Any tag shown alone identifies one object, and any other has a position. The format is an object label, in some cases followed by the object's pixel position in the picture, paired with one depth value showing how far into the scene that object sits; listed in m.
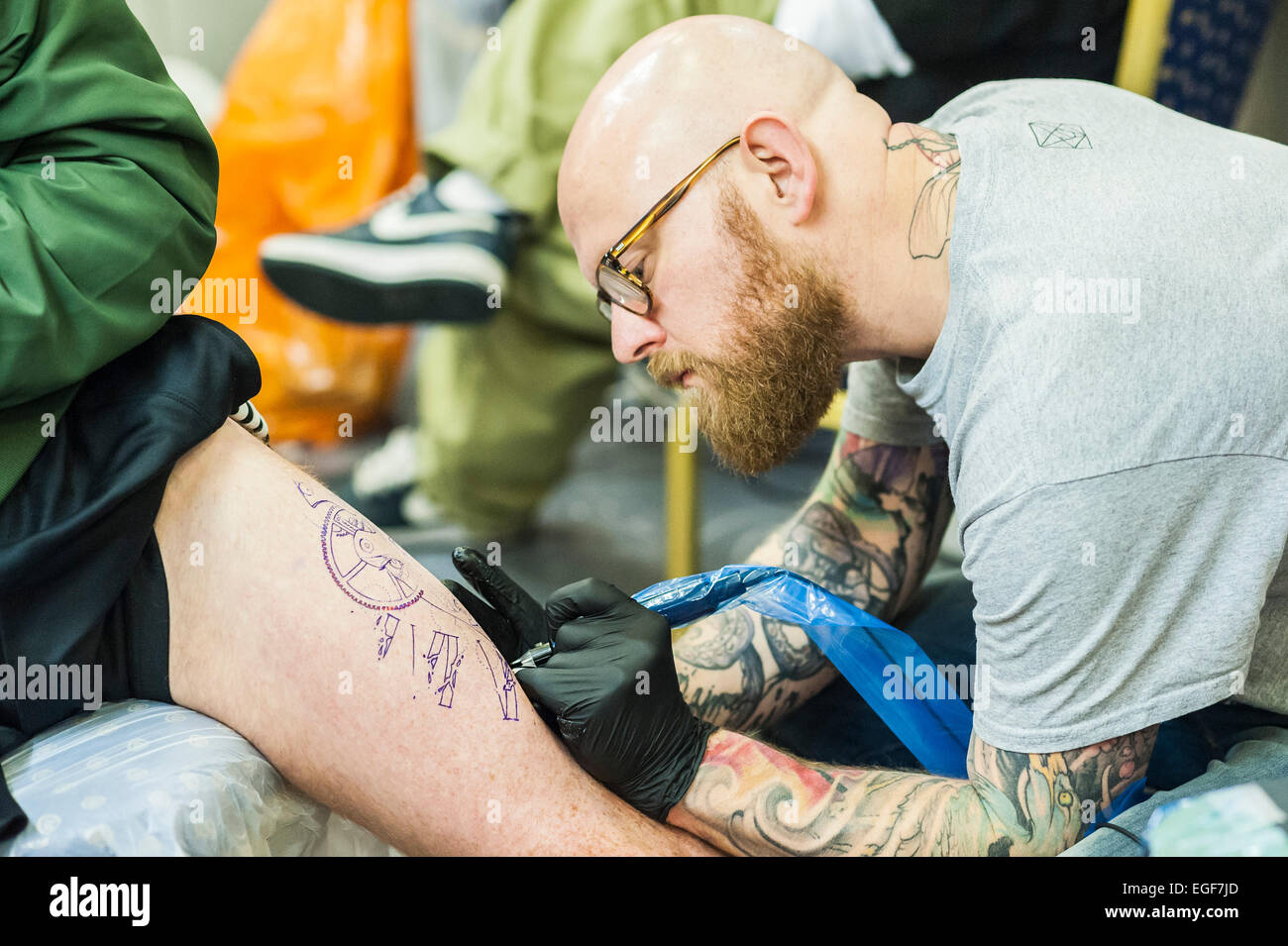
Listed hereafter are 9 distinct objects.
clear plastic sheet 0.76
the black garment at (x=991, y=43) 1.54
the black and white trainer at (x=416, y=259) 2.07
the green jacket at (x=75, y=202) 0.77
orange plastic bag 2.65
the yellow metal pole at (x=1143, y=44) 1.52
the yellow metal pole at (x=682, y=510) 2.02
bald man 0.87
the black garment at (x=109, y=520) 0.80
